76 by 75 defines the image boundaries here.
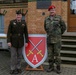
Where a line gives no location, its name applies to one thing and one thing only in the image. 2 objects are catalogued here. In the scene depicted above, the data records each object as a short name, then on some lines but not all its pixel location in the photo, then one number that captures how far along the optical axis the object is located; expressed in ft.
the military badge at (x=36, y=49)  15.55
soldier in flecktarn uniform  14.74
